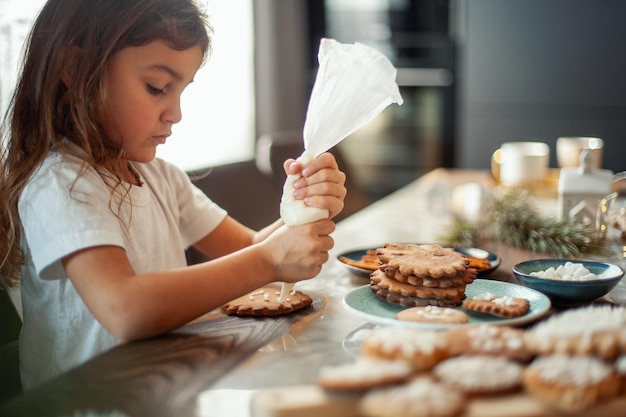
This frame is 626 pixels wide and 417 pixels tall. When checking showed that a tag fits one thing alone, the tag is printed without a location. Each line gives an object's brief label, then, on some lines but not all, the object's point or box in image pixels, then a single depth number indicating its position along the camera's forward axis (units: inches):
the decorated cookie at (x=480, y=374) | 24.3
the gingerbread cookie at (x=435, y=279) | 37.0
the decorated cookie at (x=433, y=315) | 33.4
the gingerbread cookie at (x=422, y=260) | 36.8
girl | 38.4
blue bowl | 39.0
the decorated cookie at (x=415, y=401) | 22.8
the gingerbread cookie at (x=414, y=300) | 36.9
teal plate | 34.0
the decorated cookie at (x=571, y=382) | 23.6
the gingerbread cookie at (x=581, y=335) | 26.2
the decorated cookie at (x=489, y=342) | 27.3
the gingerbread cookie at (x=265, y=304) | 39.8
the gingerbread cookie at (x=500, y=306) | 35.0
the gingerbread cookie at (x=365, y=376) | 24.6
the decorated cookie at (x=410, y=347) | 26.4
